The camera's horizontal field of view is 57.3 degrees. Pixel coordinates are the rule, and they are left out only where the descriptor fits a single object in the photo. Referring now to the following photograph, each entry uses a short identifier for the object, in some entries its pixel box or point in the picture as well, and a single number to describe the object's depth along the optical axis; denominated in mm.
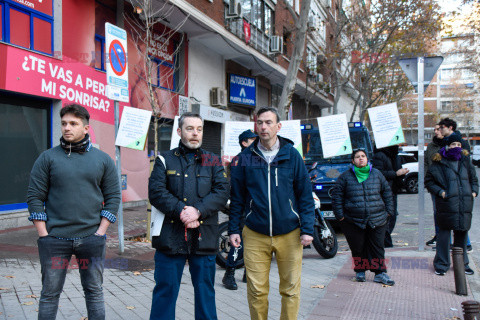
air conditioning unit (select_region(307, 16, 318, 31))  26000
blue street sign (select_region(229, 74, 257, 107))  18688
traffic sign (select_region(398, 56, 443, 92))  7469
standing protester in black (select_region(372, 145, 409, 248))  7707
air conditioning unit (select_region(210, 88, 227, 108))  17094
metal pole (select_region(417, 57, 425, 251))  7289
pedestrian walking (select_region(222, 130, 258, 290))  5258
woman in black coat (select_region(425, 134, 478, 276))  5797
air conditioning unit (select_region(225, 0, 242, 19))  16188
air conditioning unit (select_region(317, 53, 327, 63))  28820
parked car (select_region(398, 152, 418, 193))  18859
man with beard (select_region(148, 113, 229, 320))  3350
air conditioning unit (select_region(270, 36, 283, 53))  19891
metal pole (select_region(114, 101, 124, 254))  6777
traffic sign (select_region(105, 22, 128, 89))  6422
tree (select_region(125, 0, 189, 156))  12672
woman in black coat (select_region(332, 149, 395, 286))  5605
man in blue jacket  3561
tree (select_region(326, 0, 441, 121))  18719
